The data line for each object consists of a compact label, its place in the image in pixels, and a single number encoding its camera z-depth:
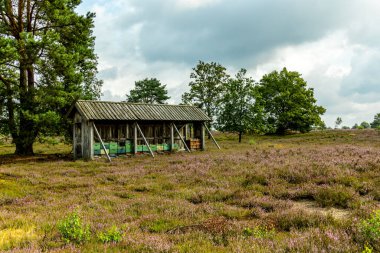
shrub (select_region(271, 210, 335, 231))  6.45
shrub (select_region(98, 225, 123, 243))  5.49
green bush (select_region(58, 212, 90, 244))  5.62
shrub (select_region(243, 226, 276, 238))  5.69
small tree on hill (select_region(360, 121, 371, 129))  135.61
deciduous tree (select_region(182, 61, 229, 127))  53.50
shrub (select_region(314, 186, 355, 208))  8.39
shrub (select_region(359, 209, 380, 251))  4.57
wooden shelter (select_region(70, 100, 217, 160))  24.62
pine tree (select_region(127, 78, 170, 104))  73.62
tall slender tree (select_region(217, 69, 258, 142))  43.40
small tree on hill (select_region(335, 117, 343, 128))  128.62
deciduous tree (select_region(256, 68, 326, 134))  59.34
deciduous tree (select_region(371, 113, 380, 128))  115.19
